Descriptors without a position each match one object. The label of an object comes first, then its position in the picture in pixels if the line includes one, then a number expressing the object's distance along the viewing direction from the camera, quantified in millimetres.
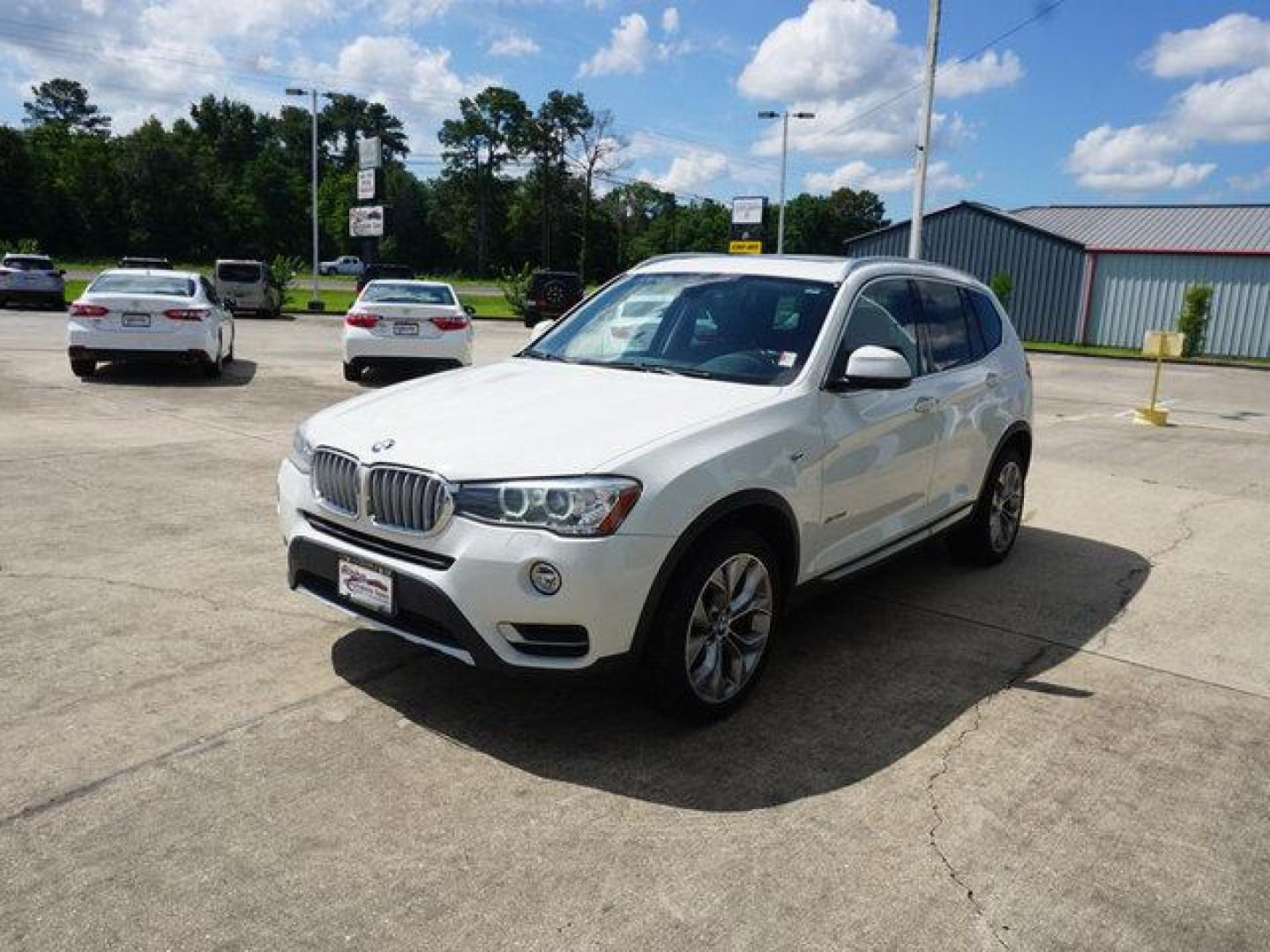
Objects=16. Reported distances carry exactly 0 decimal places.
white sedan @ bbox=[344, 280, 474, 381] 13984
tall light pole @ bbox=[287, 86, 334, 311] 34719
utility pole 20609
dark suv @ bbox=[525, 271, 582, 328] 31062
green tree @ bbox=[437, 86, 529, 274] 99688
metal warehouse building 33094
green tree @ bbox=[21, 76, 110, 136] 135875
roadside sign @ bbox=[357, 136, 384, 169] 45688
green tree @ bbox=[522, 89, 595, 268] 94750
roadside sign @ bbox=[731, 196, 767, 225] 44000
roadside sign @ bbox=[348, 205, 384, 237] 44750
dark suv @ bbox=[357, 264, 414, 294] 33812
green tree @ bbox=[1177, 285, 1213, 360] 31922
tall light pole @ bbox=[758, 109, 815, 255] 41128
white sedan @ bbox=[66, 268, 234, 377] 12789
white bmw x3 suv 3377
